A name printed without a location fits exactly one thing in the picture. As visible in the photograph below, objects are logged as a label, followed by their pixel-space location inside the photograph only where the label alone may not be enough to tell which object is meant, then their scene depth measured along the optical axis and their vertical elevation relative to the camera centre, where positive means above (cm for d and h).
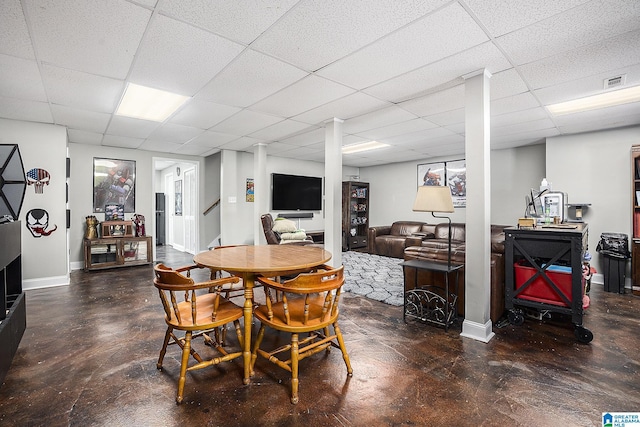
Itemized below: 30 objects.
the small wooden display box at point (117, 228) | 563 -34
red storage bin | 274 -70
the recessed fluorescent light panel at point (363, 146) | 589 +138
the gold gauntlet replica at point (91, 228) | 548 -31
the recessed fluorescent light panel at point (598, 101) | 326 +131
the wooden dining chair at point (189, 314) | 187 -72
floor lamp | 288 +12
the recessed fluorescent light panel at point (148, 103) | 325 +133
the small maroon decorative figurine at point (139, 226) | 600 -30
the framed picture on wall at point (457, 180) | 687 +76
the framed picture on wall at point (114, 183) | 587 +57
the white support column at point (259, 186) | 584 +51
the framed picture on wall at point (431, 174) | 727 +97
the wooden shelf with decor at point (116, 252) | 542 -79
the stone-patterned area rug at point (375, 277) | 401 -112
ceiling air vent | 280 +128
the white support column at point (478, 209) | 266 +3
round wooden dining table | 205 -39
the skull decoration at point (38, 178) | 432 +49
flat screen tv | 721 +49
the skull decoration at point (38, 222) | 433 -16
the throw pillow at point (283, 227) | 529 -28
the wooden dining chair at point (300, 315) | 188 -73
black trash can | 424 -68
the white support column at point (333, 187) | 417 +36
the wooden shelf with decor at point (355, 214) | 807 -7
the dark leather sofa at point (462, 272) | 299 -63
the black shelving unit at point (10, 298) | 201 -75
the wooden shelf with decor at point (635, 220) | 409 -11
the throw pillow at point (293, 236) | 514 -43
